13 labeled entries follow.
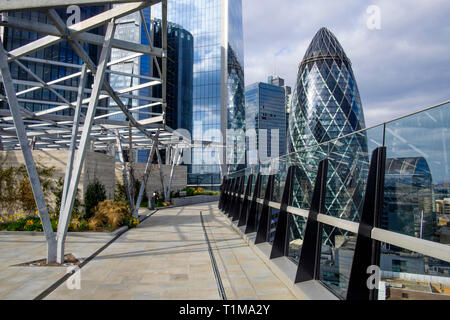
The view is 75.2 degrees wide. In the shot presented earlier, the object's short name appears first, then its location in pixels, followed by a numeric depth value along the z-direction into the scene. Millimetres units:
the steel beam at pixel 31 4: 5965
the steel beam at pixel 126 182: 15531
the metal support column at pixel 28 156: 6469
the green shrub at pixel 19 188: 12680
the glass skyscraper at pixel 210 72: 59375
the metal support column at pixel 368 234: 3305
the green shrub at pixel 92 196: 13016
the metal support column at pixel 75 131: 7984
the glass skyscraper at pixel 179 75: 64375
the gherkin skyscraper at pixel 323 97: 56375
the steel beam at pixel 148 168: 16672
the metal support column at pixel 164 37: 8683
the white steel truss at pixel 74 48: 6355
